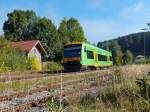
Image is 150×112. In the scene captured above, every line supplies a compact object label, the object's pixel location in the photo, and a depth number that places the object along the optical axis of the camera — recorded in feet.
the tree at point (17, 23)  111.87
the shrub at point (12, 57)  51.17
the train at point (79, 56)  45.67
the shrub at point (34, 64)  57.81
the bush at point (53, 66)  62.09
